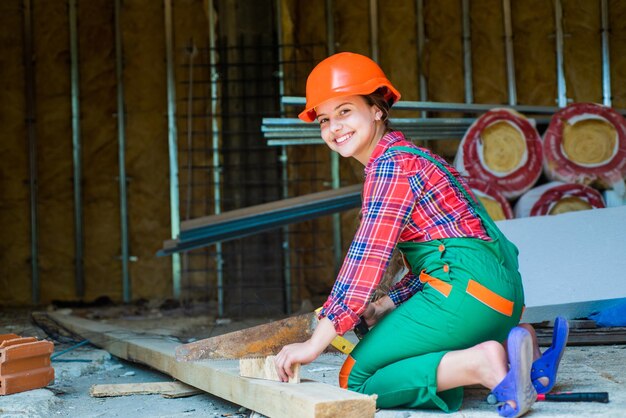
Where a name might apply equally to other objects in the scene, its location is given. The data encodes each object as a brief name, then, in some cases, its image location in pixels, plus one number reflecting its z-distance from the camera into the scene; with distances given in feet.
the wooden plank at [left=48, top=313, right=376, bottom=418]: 6.79
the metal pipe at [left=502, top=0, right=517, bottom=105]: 25.63
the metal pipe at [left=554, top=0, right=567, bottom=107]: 25.41
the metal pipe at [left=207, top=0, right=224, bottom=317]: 24.97
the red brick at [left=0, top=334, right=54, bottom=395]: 10.94
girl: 7.32
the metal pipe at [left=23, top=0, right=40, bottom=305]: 26.50
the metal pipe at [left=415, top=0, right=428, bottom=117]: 26.09
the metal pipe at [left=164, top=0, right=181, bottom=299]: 26.23
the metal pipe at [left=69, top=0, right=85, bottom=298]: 26.48
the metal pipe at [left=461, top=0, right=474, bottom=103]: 25.93
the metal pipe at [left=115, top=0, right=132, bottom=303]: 26.50
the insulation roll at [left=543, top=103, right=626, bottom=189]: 18.01
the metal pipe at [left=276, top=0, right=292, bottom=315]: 24.83
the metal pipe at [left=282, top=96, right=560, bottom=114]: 20.61
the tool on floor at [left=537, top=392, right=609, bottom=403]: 7.60
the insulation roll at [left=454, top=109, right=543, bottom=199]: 18.10
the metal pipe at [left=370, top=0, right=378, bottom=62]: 26.09
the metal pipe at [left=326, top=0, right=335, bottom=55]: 26.04
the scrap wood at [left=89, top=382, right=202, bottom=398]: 11.46
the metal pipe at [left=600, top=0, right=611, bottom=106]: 25.26
